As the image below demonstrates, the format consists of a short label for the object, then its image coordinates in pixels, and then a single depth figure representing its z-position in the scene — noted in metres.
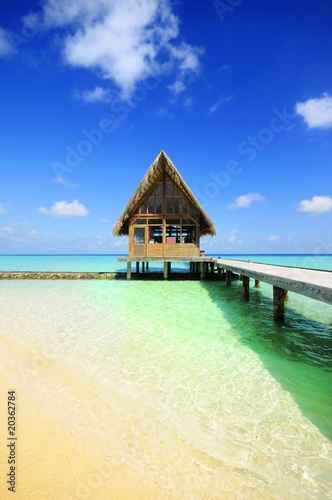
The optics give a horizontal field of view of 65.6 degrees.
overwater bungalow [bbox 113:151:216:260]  14.02
